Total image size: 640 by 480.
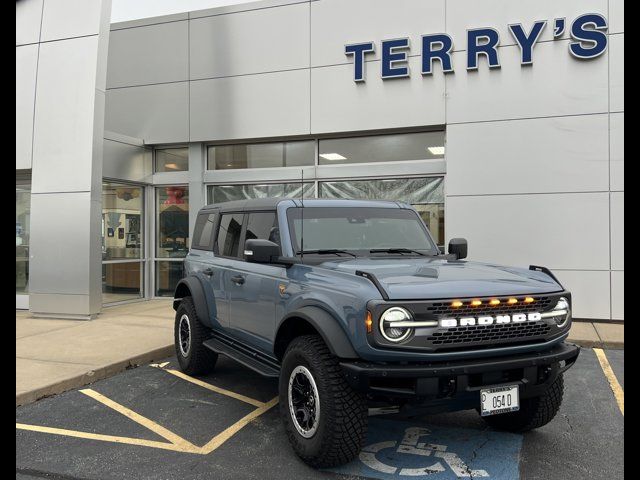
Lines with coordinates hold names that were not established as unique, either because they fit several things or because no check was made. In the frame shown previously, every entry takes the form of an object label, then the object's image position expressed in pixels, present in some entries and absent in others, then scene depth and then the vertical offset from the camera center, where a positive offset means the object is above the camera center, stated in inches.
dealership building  360.5 +90.3
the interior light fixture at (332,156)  429.9 +72.0
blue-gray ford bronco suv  129.3 -21.8
